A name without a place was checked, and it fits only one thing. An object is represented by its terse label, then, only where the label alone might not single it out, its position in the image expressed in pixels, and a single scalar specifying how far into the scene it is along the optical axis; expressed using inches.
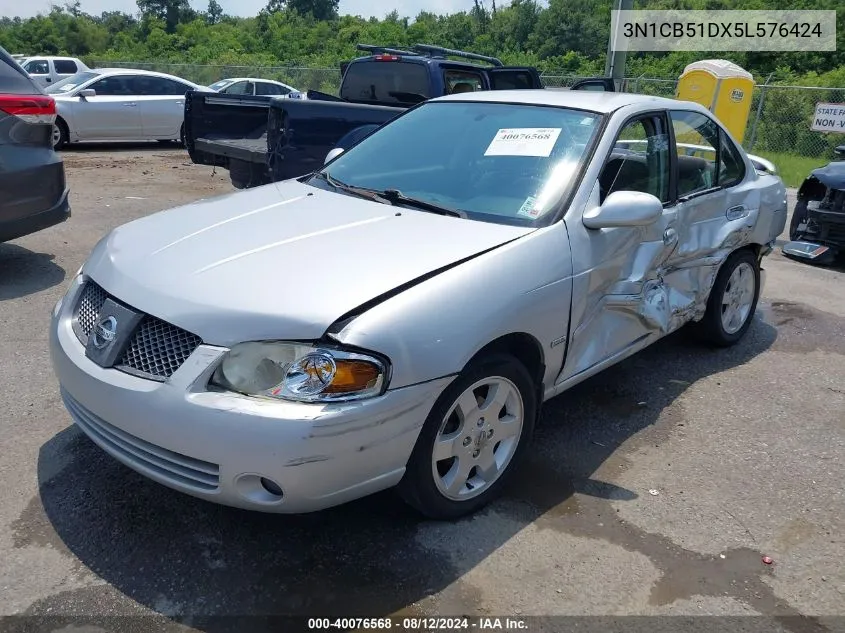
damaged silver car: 97.4
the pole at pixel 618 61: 489.4
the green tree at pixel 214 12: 3207.2
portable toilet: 539.2
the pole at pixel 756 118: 652.1
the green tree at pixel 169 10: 2687.0
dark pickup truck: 251.3
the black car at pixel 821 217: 288.4
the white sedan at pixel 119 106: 522.3
